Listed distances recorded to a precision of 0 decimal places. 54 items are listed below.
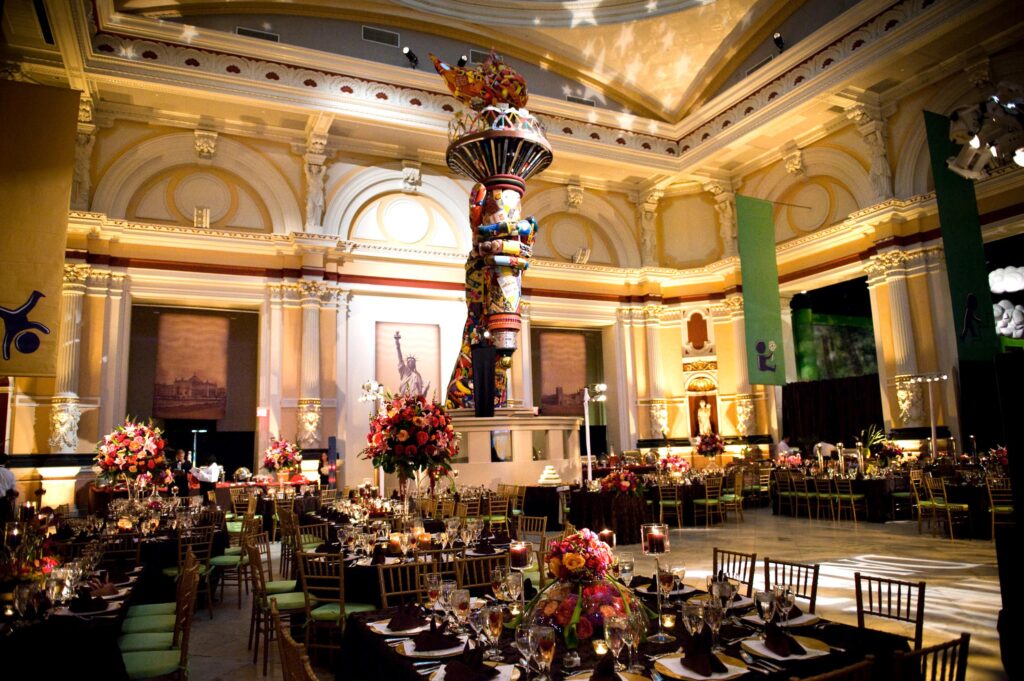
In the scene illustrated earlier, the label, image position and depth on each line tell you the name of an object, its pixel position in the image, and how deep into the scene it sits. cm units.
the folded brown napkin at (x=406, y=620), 311
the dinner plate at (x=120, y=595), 408
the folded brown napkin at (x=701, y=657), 243
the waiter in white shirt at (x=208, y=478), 1327
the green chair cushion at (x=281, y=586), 549
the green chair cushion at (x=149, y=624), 430
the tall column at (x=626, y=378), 1859
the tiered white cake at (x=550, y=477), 1181
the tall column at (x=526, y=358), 1717
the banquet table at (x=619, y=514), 986
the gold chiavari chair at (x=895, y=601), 288
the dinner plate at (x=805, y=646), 259
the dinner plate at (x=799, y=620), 297
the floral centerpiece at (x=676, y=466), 1195
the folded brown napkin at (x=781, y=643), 259
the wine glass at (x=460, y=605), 289
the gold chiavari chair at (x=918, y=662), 196
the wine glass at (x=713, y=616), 262
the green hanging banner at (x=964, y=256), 984
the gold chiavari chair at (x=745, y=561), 378
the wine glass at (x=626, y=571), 337
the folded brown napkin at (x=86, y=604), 379
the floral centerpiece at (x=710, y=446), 1580
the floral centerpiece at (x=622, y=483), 988
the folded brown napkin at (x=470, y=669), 246
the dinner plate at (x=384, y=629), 306
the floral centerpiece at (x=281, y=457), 1323
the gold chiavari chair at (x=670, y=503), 1120
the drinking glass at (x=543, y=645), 230
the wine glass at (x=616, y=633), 237
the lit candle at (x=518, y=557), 359
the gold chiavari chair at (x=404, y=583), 412
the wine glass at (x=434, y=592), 309
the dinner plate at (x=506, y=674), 246
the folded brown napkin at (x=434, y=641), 281
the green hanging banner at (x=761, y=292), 1116
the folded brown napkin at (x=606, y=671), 233
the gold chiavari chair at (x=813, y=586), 344
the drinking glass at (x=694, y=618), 259
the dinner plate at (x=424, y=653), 275
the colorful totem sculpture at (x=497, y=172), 1159
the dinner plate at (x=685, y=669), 240
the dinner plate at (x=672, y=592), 350
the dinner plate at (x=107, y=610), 369
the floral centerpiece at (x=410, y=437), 637
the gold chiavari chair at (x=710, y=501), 1145
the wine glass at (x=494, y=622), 259
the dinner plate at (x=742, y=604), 328
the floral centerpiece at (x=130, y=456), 799
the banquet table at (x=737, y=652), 251
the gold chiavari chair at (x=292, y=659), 213
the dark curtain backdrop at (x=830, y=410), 1744
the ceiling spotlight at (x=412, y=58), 1602
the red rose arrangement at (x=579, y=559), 278
